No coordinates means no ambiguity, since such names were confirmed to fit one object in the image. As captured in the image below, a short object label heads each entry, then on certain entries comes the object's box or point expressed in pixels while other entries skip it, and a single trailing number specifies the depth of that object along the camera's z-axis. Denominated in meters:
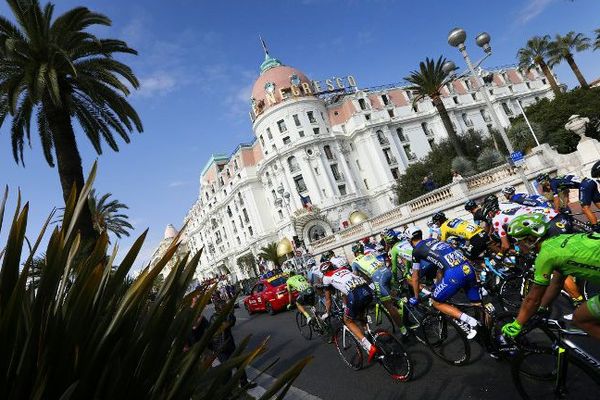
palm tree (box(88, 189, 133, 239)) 30.20
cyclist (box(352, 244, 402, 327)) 7.44
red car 16.36
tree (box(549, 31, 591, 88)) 46.66
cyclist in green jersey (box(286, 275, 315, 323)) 10.08
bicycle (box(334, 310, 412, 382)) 5.80
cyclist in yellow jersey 7.76
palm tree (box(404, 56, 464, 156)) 33.81
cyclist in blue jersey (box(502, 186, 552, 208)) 8.07
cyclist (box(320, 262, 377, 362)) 6.45
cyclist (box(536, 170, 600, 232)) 8.94
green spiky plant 1.59
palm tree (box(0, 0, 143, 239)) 11.58
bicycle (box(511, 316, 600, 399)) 3.60
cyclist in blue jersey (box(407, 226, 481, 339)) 5.18
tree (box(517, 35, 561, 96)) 47.84
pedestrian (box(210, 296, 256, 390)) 7.41
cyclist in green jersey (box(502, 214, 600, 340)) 3.06
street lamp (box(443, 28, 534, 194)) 12.81
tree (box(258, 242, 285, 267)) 45.78
